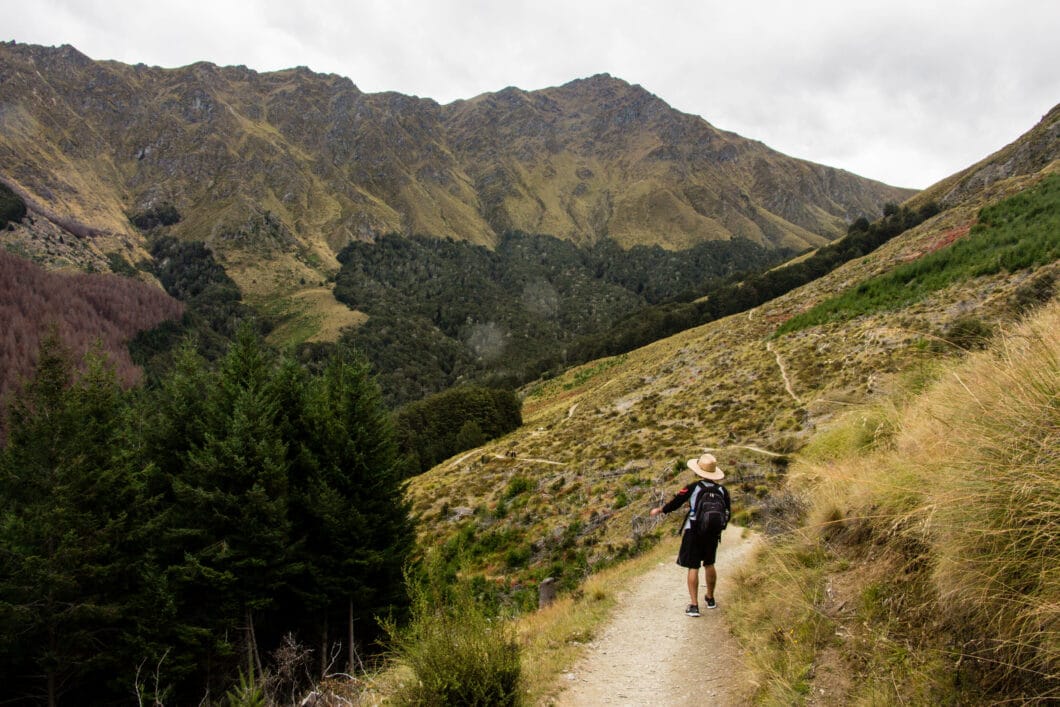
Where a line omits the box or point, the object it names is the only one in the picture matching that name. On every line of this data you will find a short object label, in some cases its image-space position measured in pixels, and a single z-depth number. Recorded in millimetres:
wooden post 13003
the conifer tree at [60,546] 15731
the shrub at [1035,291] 16594
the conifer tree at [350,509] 18078
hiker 7742
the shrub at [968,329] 14289
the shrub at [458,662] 4625
